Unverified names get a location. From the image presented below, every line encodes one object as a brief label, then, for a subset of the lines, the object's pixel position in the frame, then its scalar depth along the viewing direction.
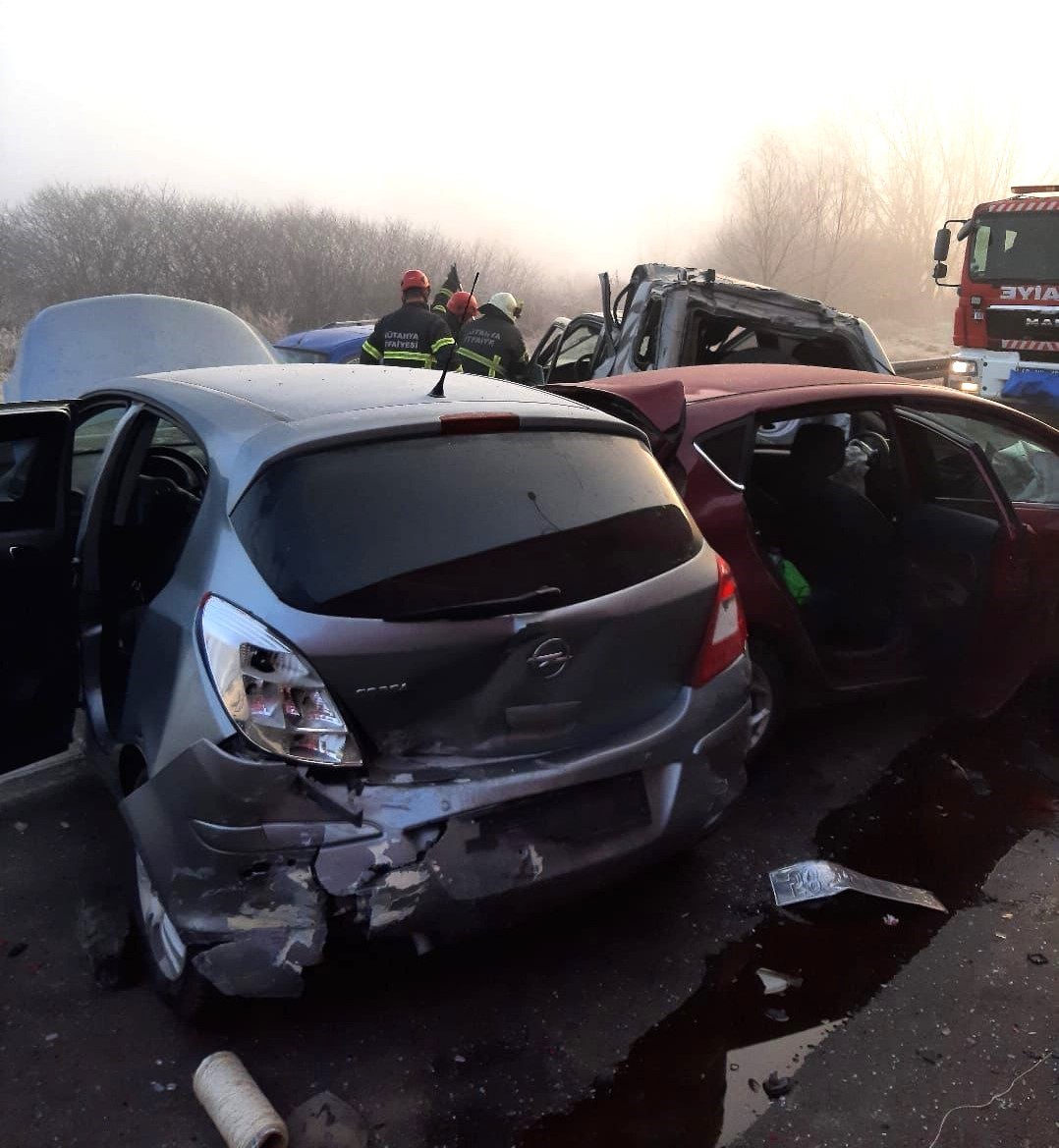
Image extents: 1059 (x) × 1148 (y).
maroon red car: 3.85
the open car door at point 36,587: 3.17
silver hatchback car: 2.36
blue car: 10.43
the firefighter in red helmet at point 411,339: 7.64
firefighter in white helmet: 8.02
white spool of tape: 2.24
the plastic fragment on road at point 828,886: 3.32
